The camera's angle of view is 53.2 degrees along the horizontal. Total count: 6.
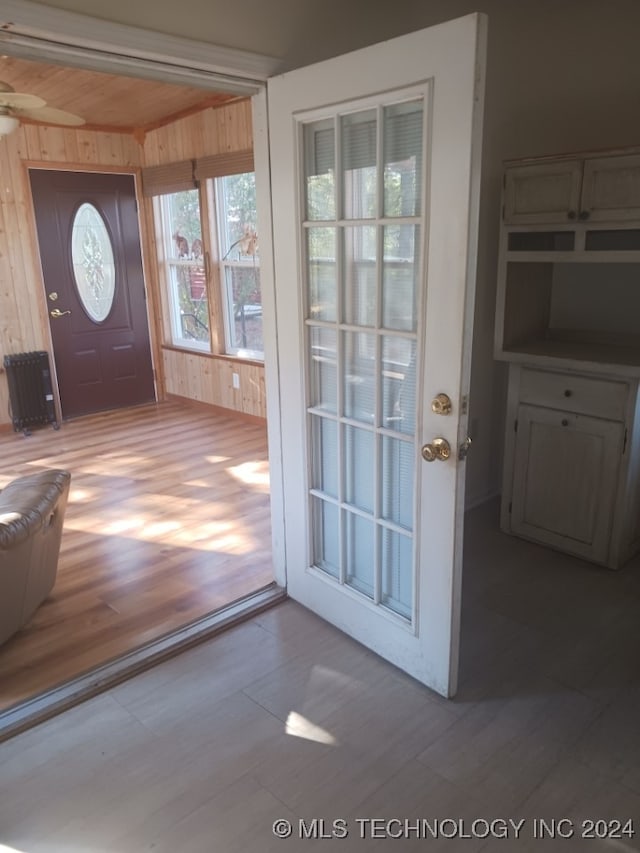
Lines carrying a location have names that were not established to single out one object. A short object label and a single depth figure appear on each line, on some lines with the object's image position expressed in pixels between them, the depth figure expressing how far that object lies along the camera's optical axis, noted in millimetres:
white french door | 1683
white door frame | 1646
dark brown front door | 5352
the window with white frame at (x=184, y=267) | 5551
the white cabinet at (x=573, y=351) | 2590
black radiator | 5207
